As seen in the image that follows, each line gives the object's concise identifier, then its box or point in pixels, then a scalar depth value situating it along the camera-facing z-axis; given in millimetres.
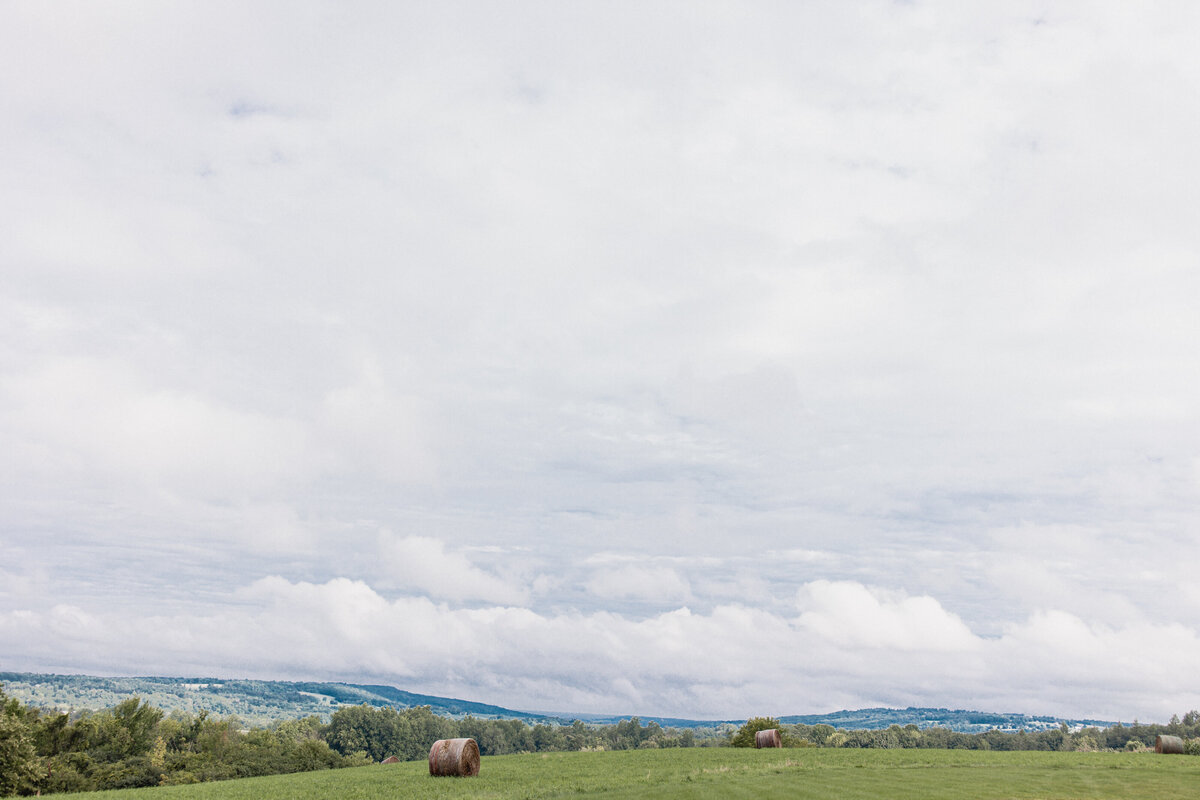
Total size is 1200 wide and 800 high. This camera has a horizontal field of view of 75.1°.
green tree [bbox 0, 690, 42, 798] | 57406
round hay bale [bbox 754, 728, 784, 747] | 83500
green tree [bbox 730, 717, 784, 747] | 94188
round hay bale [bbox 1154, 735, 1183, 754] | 73250
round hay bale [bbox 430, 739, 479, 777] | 52062
